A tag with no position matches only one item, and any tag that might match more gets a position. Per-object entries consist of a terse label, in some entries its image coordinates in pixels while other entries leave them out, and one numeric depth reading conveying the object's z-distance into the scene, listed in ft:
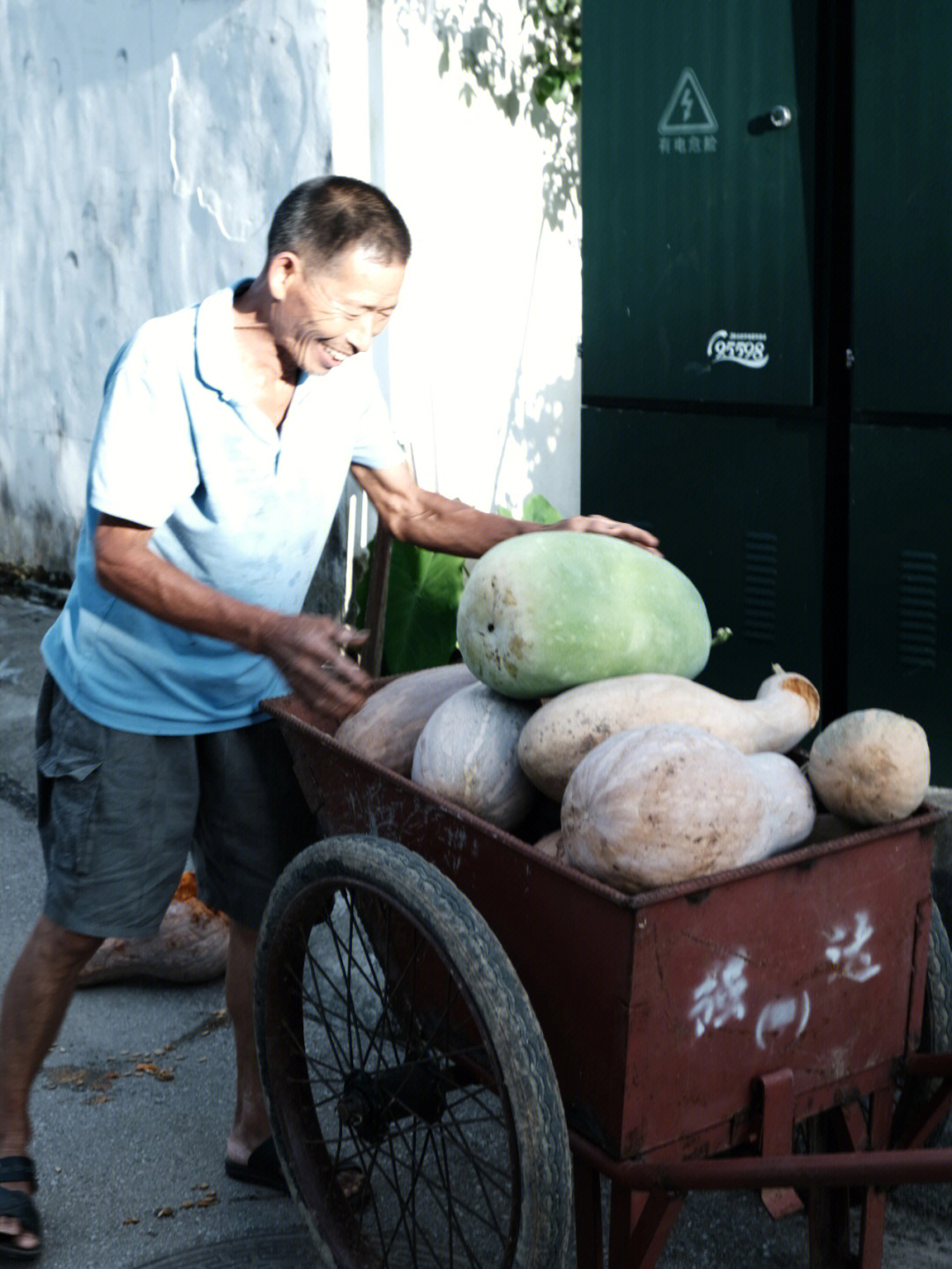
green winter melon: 6.91
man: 7.42
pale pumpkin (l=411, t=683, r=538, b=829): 6.81
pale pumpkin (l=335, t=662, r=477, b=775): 7.55
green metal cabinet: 11.76
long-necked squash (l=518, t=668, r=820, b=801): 6.54
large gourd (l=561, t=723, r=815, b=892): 5.82
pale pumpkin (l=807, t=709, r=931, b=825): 6.19
